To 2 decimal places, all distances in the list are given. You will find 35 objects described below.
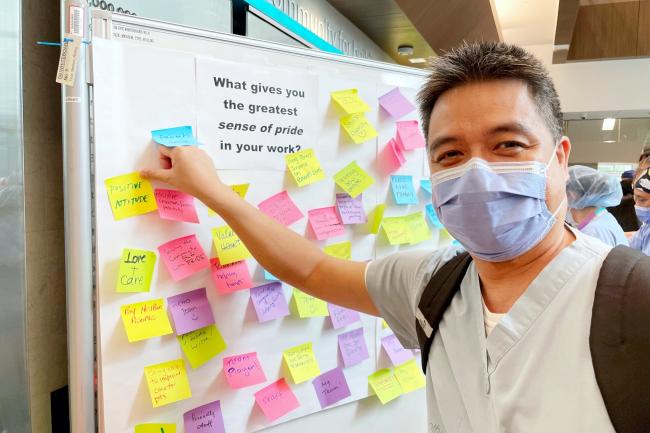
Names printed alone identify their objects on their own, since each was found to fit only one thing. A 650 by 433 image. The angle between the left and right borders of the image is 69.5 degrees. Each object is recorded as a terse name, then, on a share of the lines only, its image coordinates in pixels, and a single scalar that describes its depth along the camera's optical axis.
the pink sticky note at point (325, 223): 1.18
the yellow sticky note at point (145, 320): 0.92
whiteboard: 0.90
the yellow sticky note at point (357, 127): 1.21
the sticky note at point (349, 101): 1.19
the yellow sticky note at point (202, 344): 1.00
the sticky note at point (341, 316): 1.22
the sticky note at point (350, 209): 1.22
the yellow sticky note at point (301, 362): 1.14
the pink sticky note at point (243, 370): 1.05
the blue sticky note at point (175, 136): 0.94
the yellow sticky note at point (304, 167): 1.12
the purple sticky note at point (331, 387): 1.20
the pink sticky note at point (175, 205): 0.95
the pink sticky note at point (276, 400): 1.10
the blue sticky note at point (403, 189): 1.33
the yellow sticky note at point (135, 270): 0.92
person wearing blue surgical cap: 2.70
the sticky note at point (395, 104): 1.30
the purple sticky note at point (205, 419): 1.00
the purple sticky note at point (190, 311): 0.98
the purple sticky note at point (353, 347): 1.24
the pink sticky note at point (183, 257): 0.97
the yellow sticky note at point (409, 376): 1.35
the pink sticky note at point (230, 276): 1.04
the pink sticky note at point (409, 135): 1.34
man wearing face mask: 0.71
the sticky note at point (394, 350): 1.33
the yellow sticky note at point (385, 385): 1.30
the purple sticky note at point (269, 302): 1.09
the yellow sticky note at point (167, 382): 0.95
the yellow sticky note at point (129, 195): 0.90
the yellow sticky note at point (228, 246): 1.03
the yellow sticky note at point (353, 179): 1.22
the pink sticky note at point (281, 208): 1.10
